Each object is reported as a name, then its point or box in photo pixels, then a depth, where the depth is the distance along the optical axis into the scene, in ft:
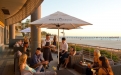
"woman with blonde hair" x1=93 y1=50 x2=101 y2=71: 8.10
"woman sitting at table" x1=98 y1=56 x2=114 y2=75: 5.84
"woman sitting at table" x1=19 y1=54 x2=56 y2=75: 6.31
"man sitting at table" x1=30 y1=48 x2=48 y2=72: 8.65
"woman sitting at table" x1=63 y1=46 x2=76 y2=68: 11.64
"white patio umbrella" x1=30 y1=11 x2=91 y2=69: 8.22
